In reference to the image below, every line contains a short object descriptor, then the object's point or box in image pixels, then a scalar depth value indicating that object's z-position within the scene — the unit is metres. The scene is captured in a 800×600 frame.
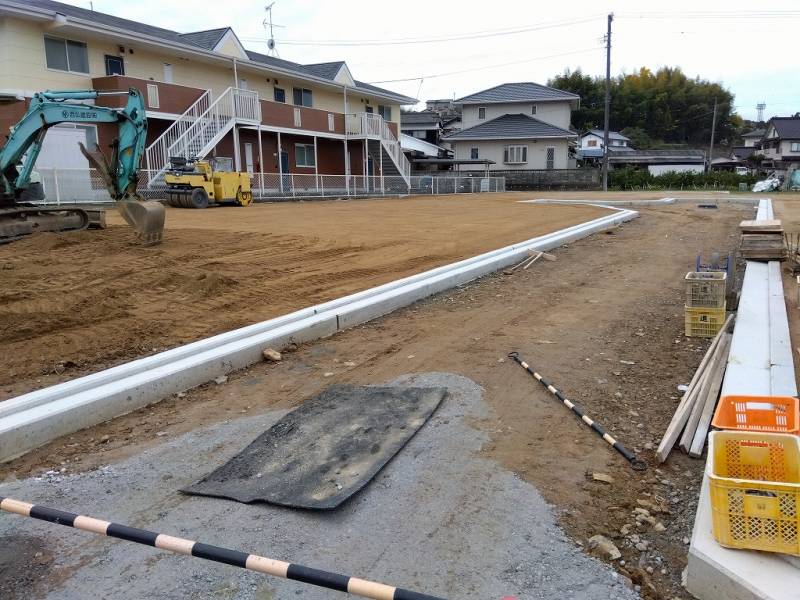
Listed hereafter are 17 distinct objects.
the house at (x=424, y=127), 68.06
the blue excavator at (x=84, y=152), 11.68
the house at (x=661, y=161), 70.50
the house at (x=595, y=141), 73.09
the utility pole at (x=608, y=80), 44.01
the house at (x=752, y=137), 83.62
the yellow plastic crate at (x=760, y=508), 2.71
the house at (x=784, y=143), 64.19
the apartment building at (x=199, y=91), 22.09
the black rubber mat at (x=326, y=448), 3.62
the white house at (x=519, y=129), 52.38
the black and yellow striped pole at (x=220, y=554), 2.40
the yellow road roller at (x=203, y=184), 22.19
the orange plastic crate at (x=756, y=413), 3.60
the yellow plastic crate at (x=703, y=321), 6.67
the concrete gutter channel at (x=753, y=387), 2.67
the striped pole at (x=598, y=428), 4.04
